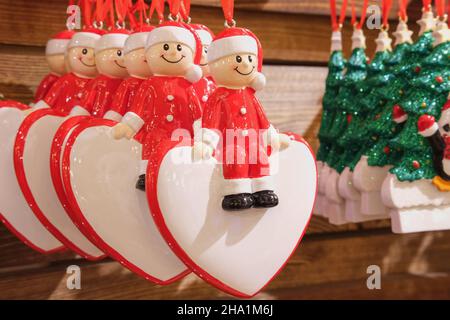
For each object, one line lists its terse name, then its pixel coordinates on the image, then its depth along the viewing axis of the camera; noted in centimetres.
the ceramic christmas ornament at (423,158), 76
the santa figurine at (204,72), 65
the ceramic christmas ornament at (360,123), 85
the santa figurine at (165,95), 60
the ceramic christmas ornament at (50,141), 69
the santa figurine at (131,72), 64
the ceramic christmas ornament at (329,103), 93
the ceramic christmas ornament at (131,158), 61
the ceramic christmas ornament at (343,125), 89
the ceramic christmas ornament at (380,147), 82
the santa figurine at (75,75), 72
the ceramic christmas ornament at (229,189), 55
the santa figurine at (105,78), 69
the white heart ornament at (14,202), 71
